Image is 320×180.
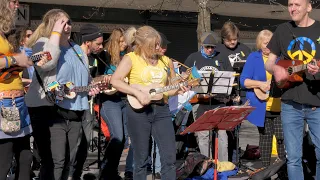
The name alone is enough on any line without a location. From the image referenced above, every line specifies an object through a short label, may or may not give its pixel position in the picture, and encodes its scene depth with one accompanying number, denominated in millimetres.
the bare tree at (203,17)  11906
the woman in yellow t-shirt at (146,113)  5801
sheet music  7465
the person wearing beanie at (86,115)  6121
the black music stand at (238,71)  8395
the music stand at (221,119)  6121
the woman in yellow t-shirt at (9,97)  4719
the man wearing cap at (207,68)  8031
